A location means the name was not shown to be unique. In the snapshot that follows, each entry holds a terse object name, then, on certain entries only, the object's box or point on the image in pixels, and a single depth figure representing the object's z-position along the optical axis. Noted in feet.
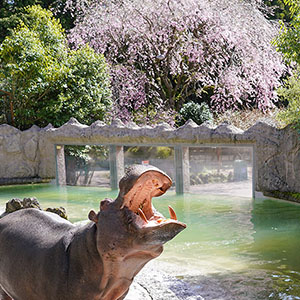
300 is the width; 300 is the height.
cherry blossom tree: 52.13
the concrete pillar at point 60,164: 43.75
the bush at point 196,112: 48.51
